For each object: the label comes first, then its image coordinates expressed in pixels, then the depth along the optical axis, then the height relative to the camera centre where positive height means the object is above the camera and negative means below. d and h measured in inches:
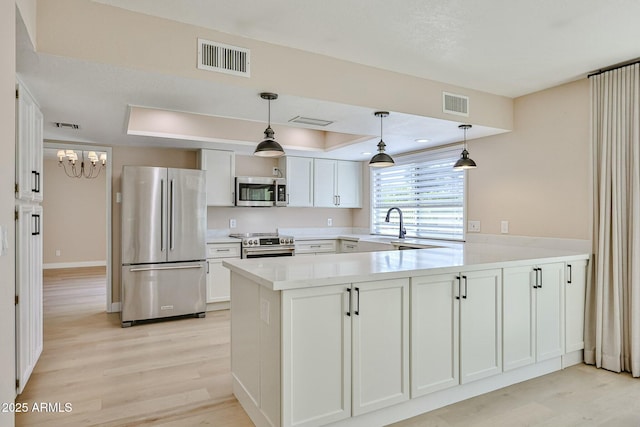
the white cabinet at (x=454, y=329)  94.7 -30.9
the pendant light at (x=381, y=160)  135.9 +18.9
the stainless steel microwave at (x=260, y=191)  206.1 +11.4
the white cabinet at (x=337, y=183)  232.2 +17.8
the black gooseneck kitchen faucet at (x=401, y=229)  203.3 -9.2
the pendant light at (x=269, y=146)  112.8 +19.8
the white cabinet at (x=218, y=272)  191.2 -31.2
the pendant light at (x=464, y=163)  141.6 +18.5
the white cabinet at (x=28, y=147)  98.3 +18.3
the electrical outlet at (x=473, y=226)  173.0 -6.4
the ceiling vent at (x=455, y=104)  140.0 +40.7
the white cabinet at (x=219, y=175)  198.8 +19.1
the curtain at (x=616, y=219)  117.2 -1.9
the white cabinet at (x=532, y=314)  110.7 -30.9
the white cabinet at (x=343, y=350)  78.0 -30.7
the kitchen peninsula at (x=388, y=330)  79.4 -29.5
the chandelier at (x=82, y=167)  326.4 +38.6
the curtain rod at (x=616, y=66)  118.2 +47.3
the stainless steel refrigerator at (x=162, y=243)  170.9 -15.0
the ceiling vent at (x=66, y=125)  149.6 +34.1
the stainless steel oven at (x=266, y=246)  197.3 -18.3
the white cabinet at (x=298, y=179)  223.0 +19.5
